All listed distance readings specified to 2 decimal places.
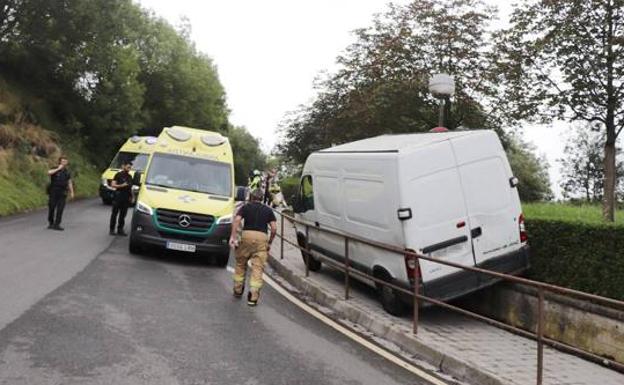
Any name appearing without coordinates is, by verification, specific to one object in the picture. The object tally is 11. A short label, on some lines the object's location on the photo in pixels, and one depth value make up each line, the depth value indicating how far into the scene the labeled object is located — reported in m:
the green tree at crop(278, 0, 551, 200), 18.42
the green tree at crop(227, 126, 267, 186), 80.50
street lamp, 12.49
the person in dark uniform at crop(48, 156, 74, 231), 15.12
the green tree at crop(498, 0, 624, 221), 11.29
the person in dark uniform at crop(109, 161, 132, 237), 14.98
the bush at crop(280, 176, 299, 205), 31.84
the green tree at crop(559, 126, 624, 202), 44.78
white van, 8.20
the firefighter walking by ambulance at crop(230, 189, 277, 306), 9.17
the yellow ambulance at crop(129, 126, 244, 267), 11.88
